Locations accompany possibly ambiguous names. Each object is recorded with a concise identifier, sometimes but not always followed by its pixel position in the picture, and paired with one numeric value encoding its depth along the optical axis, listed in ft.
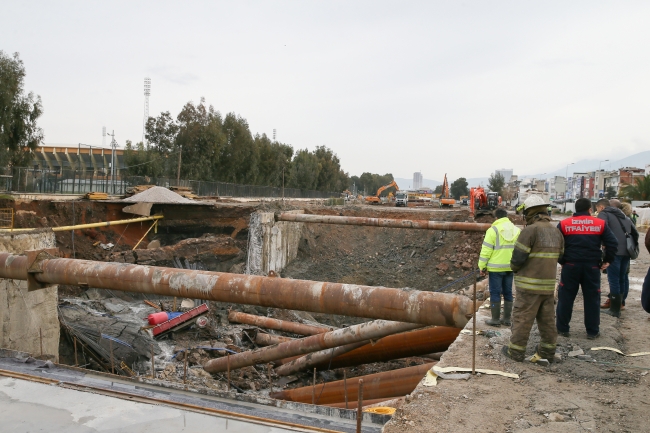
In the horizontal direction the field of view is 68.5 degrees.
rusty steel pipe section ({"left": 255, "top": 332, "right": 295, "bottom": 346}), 35.55
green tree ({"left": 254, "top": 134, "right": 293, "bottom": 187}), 143.02
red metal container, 35.83
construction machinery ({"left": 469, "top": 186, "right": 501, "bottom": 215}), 85.05
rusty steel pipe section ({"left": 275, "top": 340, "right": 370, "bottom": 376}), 24.98
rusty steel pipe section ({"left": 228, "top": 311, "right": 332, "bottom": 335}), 36.19
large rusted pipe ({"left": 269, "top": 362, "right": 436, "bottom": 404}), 21.97
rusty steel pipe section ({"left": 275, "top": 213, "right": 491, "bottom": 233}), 38.17
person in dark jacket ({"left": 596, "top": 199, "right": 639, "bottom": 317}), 19.93
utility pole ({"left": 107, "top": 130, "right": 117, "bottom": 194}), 79.71
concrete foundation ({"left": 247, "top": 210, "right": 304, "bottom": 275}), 57.82
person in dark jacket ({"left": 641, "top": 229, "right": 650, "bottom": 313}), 13.99
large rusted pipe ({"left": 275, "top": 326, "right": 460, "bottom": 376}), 22.07
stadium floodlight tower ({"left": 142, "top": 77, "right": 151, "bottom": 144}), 152.15
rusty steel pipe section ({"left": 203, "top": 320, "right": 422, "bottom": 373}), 19.56
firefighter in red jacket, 15.46
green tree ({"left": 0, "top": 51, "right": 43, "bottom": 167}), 72.90
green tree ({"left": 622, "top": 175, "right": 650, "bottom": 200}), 131.75
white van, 135.13
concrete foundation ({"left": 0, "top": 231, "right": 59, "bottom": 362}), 28.99
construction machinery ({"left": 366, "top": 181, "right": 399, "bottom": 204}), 152.35
